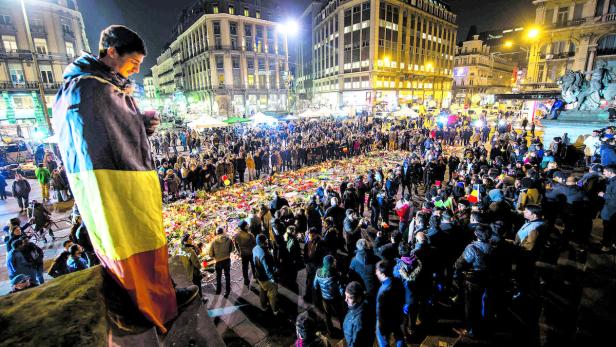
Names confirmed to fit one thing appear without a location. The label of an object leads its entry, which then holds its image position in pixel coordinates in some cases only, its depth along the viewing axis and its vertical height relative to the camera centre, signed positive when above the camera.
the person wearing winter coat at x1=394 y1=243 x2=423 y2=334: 4.71 -2.78
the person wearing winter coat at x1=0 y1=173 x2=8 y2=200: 13.55 -3.33
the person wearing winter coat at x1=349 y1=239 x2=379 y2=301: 5.09 -2.87
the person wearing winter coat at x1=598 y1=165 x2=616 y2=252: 6.30 -2.52
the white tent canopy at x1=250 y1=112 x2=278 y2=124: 27.33 -0.74
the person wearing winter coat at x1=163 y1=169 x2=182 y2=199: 13.19 -3.13
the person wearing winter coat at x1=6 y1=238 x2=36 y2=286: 5.96 -3.01
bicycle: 9.36 -3.86
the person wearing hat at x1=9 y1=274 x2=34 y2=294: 4.62 -2.81
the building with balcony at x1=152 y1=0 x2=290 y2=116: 58.31 +12.28
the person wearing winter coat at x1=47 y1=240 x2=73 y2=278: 5.69 -2.96
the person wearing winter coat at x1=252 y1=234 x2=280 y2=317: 5.77 -3.28
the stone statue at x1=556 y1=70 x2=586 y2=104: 16.38 +1.11
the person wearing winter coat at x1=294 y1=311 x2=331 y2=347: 3.15 -2.47
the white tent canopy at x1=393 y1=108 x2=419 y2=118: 28.15 -0.52
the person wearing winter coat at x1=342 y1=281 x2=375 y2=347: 3.87 -2.85
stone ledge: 1.07 -0.86
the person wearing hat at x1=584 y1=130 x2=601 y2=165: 13.55 -2.06
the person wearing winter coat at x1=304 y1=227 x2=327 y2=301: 6.08 -3.02
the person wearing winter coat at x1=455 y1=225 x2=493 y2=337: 4.59 -2.77
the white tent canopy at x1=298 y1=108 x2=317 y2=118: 28.71 -0.38
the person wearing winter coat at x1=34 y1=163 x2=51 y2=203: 12.58 -2.77
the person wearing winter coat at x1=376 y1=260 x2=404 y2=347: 4.25 -2.92
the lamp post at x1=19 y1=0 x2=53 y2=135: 16.42 +3.62
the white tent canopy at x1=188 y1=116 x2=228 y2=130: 23.02 -0.85
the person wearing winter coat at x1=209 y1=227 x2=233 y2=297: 6.52 -3.24
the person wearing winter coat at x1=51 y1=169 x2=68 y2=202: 12.57 -2.91
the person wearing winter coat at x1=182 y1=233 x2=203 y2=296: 6.01 -3.10
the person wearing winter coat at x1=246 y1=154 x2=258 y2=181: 16.45 -3.11
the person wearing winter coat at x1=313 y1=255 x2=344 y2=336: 4.97 -3.11
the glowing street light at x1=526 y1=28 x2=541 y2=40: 42.61 +10.37
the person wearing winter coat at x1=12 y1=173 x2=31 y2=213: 11.53 -2.89
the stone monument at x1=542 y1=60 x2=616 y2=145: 15.18 +0.08
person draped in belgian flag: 1.58 -0.32
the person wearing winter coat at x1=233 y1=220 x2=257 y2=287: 6.82 -3.10
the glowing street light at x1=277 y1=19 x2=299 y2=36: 64.43 +19.07
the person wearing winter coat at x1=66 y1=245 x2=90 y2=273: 5.42 -2.77
